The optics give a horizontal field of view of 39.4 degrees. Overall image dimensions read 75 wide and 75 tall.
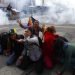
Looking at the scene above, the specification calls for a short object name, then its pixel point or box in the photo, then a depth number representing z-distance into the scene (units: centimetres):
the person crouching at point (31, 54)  254
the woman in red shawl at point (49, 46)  256
